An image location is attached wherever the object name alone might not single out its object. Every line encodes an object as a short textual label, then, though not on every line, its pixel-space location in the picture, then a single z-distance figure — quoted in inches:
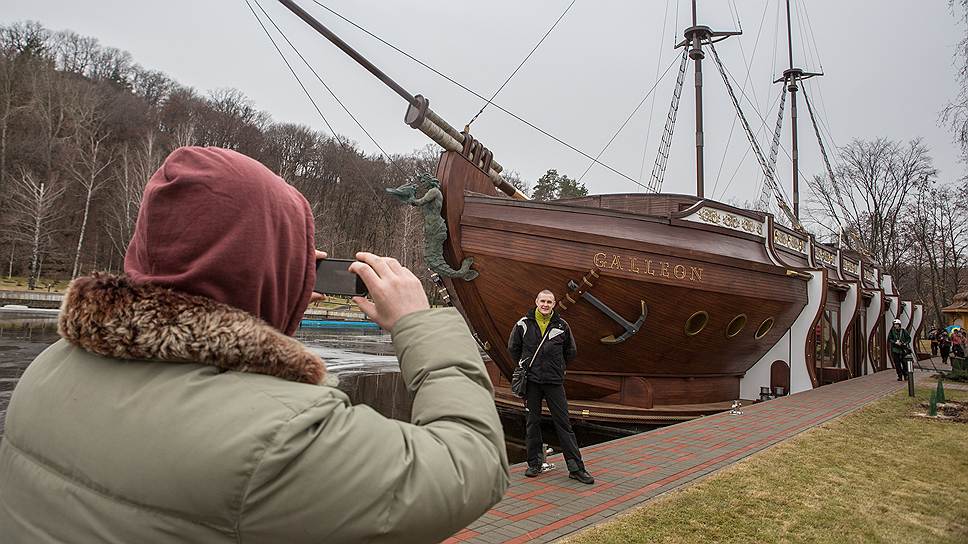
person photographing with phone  30.4
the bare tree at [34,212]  1286.9
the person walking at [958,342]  668.7
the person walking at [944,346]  876.1
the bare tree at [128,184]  1378.0
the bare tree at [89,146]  1498.8
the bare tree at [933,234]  1341.0
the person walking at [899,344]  544.4
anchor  305.0
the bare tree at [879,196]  1353.3
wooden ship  300.2
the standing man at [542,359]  200.2
